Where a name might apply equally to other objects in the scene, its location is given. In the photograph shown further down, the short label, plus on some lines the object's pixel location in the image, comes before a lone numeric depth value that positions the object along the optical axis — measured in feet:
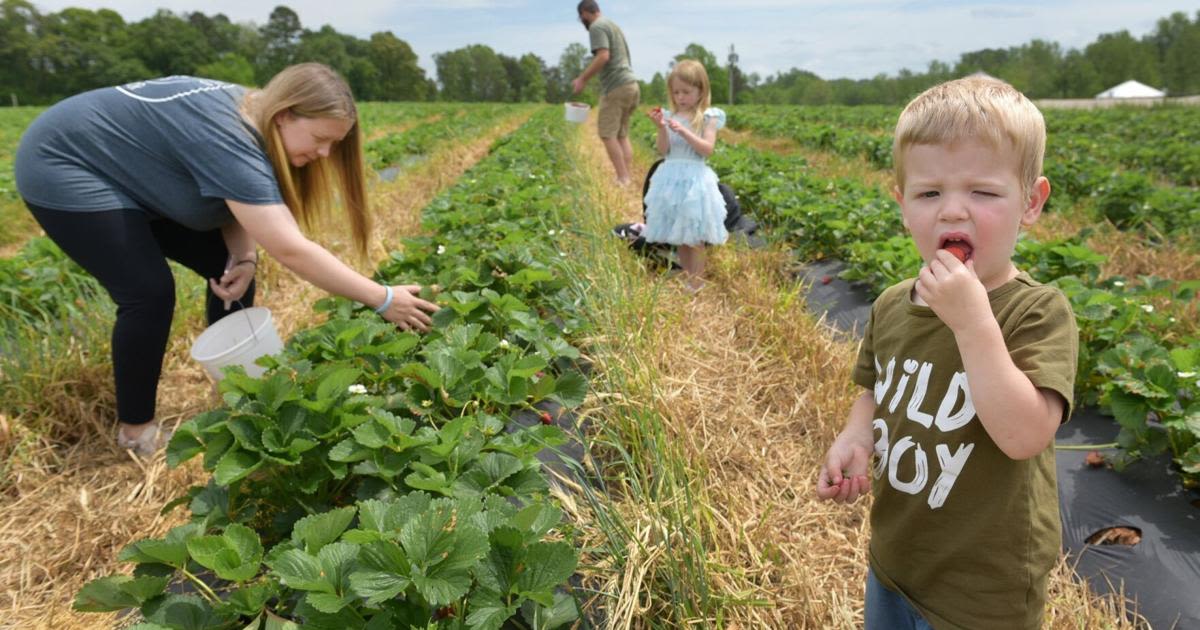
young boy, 3.17
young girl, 14.15
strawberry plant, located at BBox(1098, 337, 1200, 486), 7.08
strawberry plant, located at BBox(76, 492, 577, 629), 3.88
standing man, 24.81
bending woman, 7.81
